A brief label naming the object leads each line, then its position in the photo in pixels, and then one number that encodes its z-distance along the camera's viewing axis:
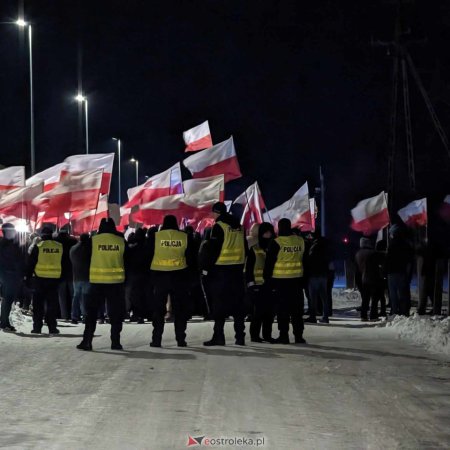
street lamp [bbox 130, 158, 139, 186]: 81.61
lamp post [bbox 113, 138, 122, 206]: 77.05
